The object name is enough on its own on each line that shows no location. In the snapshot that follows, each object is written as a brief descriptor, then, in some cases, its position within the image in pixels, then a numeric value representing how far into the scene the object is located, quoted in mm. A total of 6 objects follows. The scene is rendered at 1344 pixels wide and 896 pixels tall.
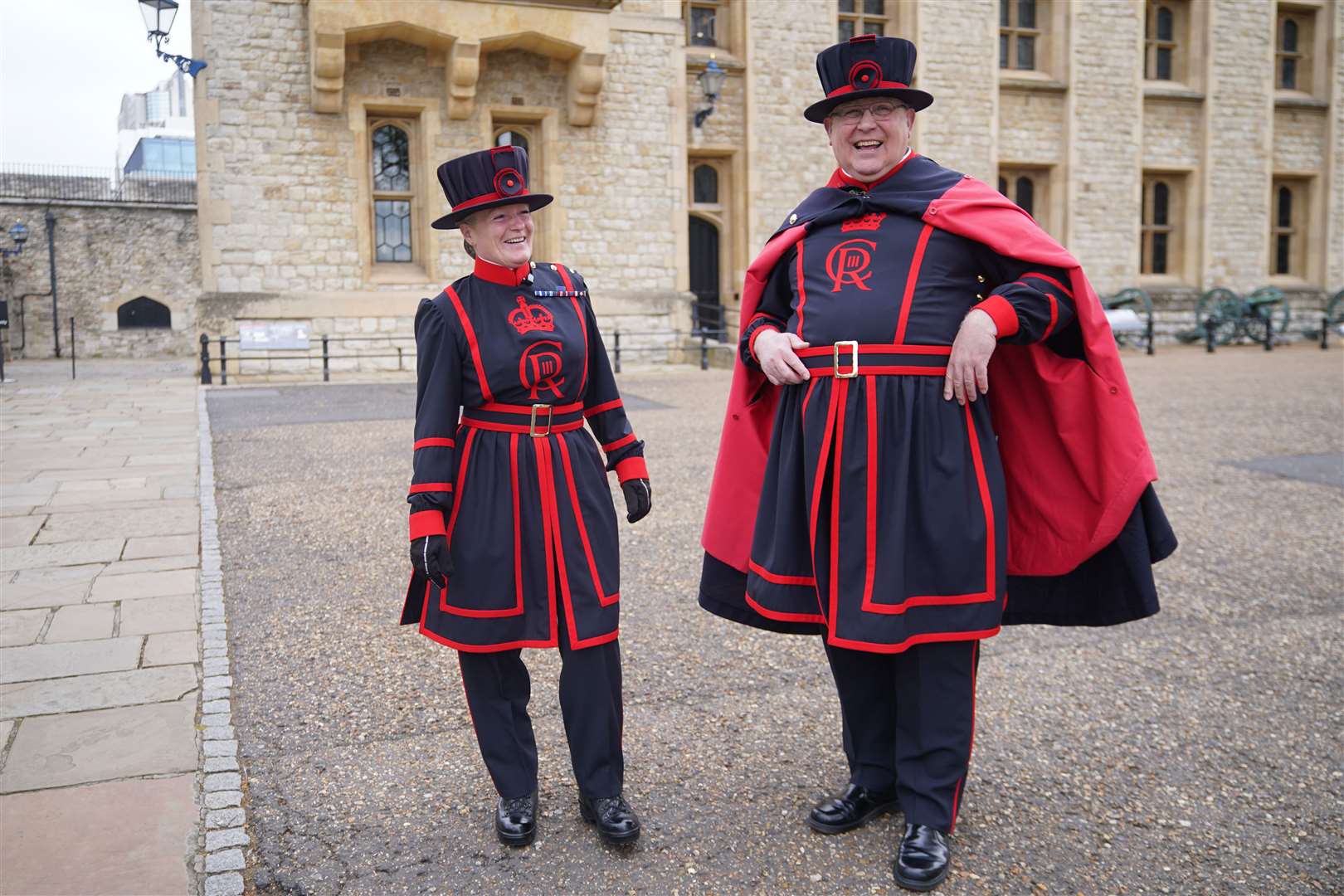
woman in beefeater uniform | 2689
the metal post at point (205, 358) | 14344
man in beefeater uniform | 2547
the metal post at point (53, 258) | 23734
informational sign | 15242
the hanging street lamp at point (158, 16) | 12562
